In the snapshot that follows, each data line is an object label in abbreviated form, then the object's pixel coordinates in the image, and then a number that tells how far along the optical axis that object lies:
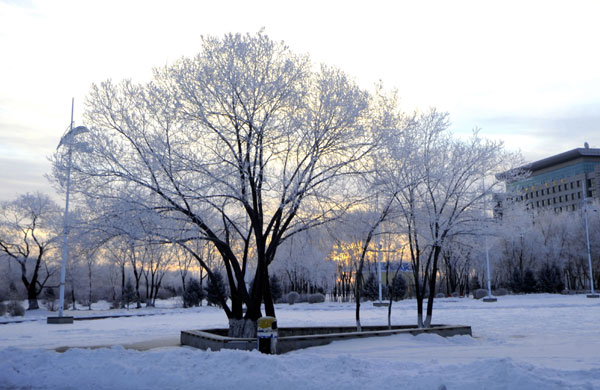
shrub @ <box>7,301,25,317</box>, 38.53
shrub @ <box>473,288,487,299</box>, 53.72
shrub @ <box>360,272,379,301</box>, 53.94
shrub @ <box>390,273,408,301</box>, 58.41
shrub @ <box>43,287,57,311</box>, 51.41
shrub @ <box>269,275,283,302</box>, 56.59
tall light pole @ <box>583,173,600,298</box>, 50.56
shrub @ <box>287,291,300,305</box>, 52.66
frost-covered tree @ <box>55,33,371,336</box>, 16.70
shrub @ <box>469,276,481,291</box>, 78.44
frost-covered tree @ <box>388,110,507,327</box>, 19.91
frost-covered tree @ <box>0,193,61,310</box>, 48.34
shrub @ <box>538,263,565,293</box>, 62.62
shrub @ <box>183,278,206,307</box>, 54.07
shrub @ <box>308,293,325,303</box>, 53.75
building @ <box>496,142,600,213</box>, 134.88
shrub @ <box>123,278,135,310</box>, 55.75
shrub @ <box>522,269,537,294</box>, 62.41
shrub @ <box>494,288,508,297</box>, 59.41
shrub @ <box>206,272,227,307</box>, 50.12
